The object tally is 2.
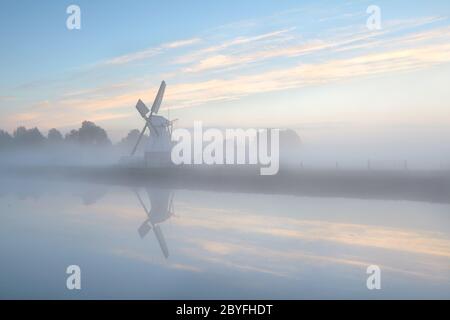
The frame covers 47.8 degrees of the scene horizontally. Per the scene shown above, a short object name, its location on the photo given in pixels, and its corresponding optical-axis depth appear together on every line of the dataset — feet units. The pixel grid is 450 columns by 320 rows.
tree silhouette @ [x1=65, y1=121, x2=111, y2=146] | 479.00
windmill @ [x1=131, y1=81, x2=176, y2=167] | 248.93
